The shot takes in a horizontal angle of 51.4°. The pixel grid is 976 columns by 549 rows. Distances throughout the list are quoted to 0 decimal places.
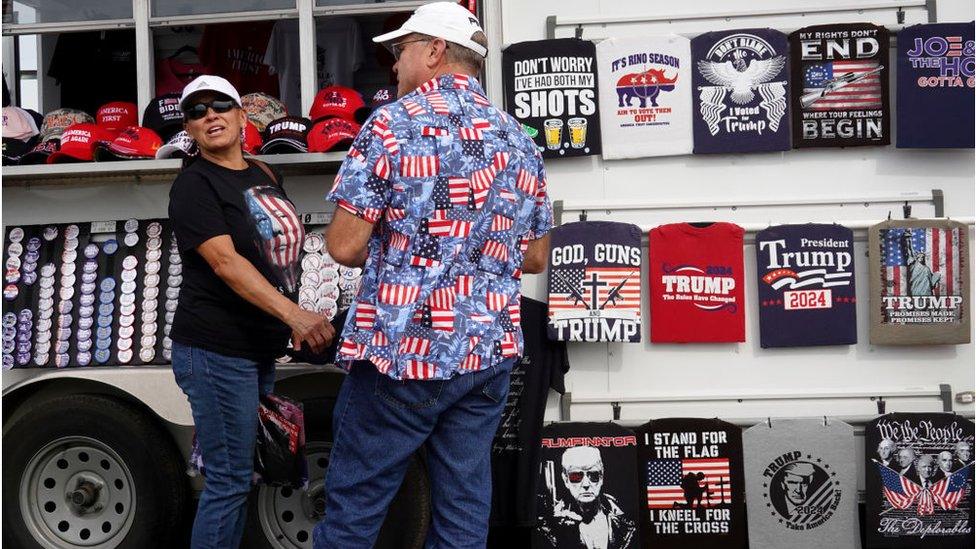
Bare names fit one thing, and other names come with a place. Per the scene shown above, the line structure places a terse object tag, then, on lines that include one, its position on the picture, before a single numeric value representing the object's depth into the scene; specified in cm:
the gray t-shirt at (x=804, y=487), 412
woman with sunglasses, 328
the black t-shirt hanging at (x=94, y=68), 521
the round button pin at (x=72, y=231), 448
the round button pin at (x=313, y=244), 434
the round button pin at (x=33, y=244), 449
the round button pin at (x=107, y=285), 441
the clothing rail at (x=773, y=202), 415
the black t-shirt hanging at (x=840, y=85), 414
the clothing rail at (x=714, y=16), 419
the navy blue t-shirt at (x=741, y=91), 416
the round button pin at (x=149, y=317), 436
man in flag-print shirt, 257
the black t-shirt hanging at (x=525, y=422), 416
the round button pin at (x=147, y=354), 431
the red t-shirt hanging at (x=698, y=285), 414
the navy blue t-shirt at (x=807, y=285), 412
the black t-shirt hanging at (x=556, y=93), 419
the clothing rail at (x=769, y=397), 414
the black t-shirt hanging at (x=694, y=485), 413
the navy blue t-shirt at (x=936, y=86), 411
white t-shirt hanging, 419
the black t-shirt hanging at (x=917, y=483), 410
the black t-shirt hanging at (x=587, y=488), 414
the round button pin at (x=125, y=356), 432
